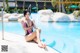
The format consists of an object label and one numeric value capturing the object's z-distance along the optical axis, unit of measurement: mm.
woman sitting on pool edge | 3598
